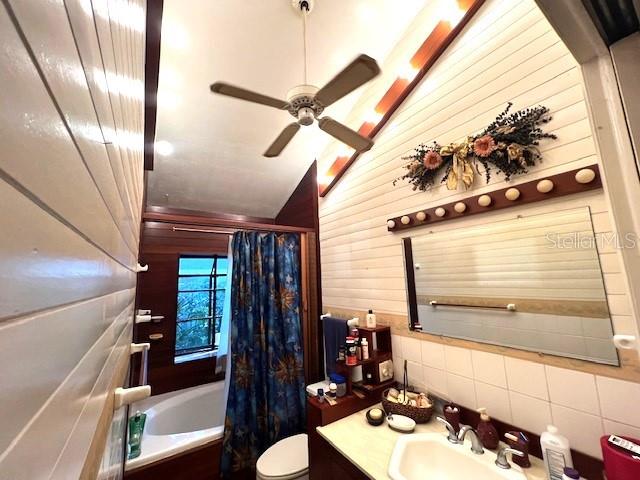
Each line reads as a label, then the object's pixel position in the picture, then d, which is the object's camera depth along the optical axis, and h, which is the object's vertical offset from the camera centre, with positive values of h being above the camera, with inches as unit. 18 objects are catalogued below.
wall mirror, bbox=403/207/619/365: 45.5 -2.8
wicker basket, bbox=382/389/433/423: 59.9 -29.4
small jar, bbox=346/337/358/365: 69.8 -18.7
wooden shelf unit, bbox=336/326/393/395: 70.4 -20.8
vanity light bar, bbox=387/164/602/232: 45.4 +14.5
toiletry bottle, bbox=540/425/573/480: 42.3 -28.2
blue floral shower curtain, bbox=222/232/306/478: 88.0 -23.4
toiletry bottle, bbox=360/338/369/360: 71.8 -18.2
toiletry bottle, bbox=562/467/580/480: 39.0 -28.9
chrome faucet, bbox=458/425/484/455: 49.5 -30.0
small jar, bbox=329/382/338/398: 68.8 -27.4
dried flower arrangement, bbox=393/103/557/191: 52.0 +25.6
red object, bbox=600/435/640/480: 35.0 -25.3
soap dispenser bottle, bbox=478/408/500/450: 51.4 -29.8
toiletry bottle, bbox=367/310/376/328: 78.7 -12.0
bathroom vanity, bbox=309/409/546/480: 46.5 -32.2
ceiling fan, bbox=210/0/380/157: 46.8 +34.7
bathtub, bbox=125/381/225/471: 74.0 -43.7
